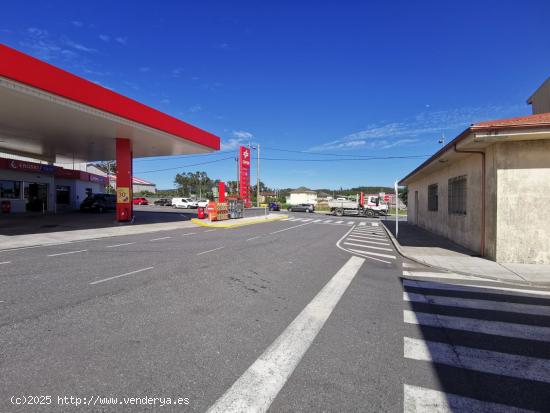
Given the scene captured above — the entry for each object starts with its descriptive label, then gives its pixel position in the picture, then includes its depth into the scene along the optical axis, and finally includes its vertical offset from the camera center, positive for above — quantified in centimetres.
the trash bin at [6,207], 2654 -48
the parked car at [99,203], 3098 -8
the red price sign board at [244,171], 4197 +472
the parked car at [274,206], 4988 -53
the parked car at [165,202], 5919 +11
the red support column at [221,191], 2612 +107
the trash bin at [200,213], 2518 -89
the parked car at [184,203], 5022 -6
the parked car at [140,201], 5878 +29
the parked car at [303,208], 5047 -83
